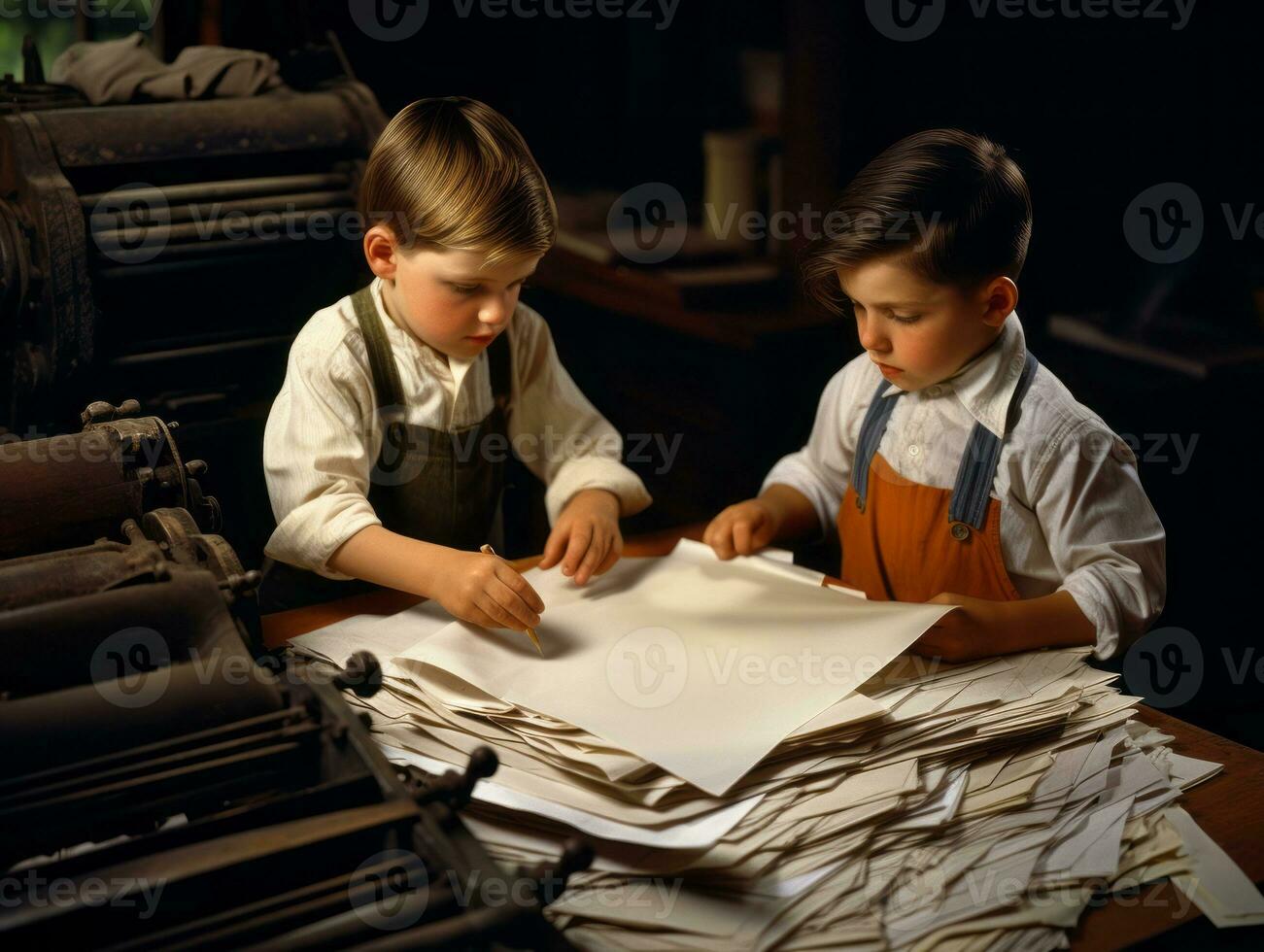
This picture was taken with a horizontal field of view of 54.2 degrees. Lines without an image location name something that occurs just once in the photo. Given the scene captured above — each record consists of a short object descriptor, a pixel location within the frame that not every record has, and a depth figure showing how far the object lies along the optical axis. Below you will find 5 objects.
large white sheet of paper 1.25
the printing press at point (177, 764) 0.89
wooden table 1.07
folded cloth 2.21
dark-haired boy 1.48
